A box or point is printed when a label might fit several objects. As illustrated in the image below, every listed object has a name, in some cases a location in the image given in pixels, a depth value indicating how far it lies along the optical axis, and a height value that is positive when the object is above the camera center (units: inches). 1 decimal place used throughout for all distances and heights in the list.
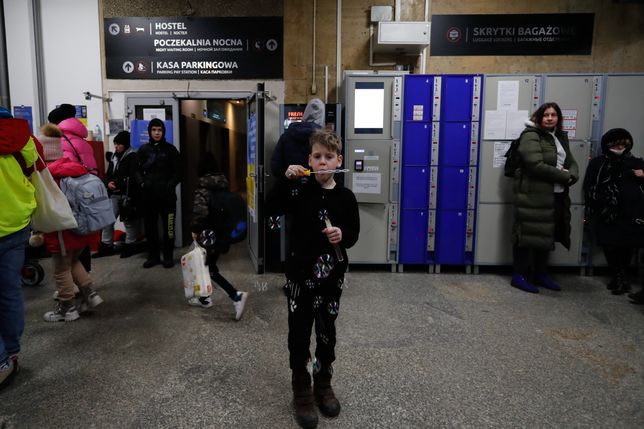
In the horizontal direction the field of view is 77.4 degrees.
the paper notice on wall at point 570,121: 163.9 +15.7
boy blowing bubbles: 70.7 -17.2
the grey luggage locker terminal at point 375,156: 166.7 +0.7
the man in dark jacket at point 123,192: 187.9 -17.2
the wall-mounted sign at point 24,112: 205.8 +21.2
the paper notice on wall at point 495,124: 165.6 +14.3
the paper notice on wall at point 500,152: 167.0 +2.9
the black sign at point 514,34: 195.5 +60.7
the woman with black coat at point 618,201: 143.6 -15.0
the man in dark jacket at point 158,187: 173.9 -13.6
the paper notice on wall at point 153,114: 207.6 +21.2
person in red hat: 81.2 -14.0
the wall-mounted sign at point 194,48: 201.3 +53.9
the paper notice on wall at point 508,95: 163.9 +26.0
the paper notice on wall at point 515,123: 165.0 +14.7
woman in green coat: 143.1 -9.9
